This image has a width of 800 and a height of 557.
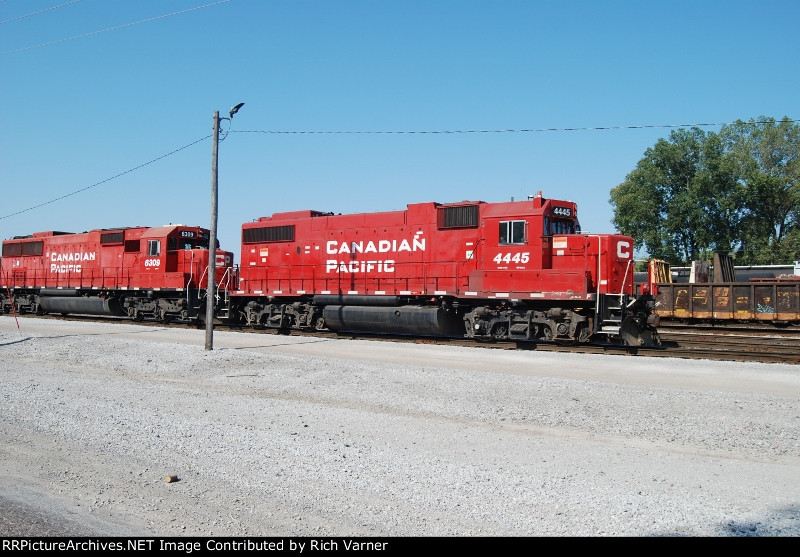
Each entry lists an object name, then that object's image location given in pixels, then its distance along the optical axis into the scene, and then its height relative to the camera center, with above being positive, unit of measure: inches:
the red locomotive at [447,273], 650.8 +21.9
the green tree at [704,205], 1942.7 +283.2
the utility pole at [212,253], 636.1 +36.7
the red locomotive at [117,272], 1016.9 +28.0
